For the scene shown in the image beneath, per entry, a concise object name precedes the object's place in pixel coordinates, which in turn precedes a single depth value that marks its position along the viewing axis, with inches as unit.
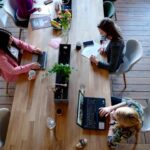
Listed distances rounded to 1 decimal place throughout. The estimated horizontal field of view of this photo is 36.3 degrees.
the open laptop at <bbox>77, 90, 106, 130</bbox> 79.5
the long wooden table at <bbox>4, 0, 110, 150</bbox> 76.4
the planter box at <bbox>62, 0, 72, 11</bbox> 123.3
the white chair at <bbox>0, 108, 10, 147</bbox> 86.9
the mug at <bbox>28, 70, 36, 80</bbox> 92.4
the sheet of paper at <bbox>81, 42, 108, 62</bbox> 100.7
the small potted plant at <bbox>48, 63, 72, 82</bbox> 82.7
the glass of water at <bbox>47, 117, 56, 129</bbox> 78.2
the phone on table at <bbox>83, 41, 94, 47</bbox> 104.7
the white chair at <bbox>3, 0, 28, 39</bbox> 130.1
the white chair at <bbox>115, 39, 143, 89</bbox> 105.3
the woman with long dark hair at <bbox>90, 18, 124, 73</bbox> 97.3
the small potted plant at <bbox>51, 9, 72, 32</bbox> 107.8
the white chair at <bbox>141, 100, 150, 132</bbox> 90.1
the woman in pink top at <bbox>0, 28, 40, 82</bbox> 93.6
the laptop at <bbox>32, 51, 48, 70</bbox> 96.6
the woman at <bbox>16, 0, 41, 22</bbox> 124.9
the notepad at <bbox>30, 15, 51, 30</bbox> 112.6
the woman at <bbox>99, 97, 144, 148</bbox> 73.3
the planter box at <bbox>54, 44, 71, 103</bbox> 83.5
